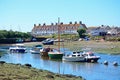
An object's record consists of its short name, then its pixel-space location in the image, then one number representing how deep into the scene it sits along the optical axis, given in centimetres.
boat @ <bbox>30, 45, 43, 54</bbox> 6856
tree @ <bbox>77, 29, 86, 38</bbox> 11457
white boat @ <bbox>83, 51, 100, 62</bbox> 4597
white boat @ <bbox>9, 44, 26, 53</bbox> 7274
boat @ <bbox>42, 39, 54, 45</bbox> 9100
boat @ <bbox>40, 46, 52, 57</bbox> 5865
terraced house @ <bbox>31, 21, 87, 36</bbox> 13893
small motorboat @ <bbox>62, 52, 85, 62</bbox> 4708
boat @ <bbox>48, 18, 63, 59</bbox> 5163
